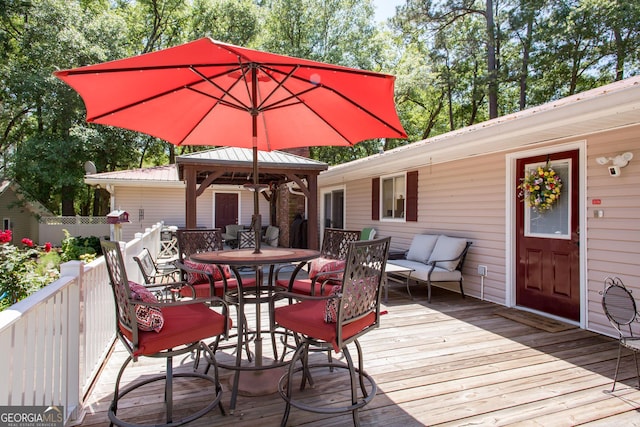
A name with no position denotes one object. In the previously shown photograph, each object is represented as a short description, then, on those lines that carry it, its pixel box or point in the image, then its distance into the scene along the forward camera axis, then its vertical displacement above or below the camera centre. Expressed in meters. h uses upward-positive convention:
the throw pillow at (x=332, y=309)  2.10 -0.56
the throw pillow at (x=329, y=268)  3.07 -0.46
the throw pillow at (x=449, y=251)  5.41 -0.55
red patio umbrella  2.20 +0.89
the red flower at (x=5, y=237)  4.14 -0.28
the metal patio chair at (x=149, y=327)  1.95 -0.66
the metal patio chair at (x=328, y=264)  3.00 -0.44
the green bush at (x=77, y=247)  10.39 -1.09
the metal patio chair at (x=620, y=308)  2.50 -0.65
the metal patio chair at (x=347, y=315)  2.01 -0.63
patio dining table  2.35 -0.62
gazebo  6.07 +0.79
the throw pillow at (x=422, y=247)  6.01 -0.56
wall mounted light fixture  3.64 +0.54
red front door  4.21 -0.42
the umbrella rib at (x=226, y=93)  2.56 +0.92
